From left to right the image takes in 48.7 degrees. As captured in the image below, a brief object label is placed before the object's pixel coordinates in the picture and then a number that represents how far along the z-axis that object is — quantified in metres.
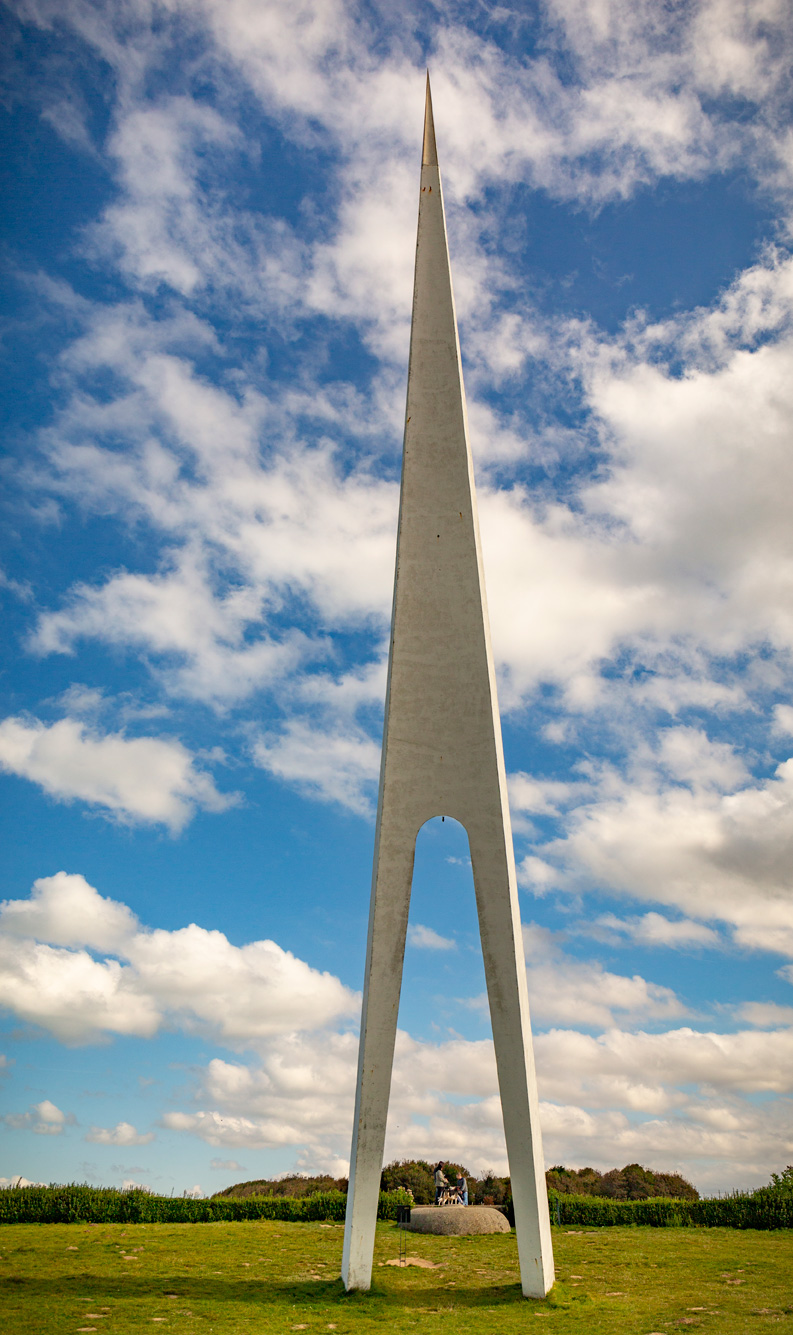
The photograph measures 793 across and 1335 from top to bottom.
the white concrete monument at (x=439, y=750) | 11.88
